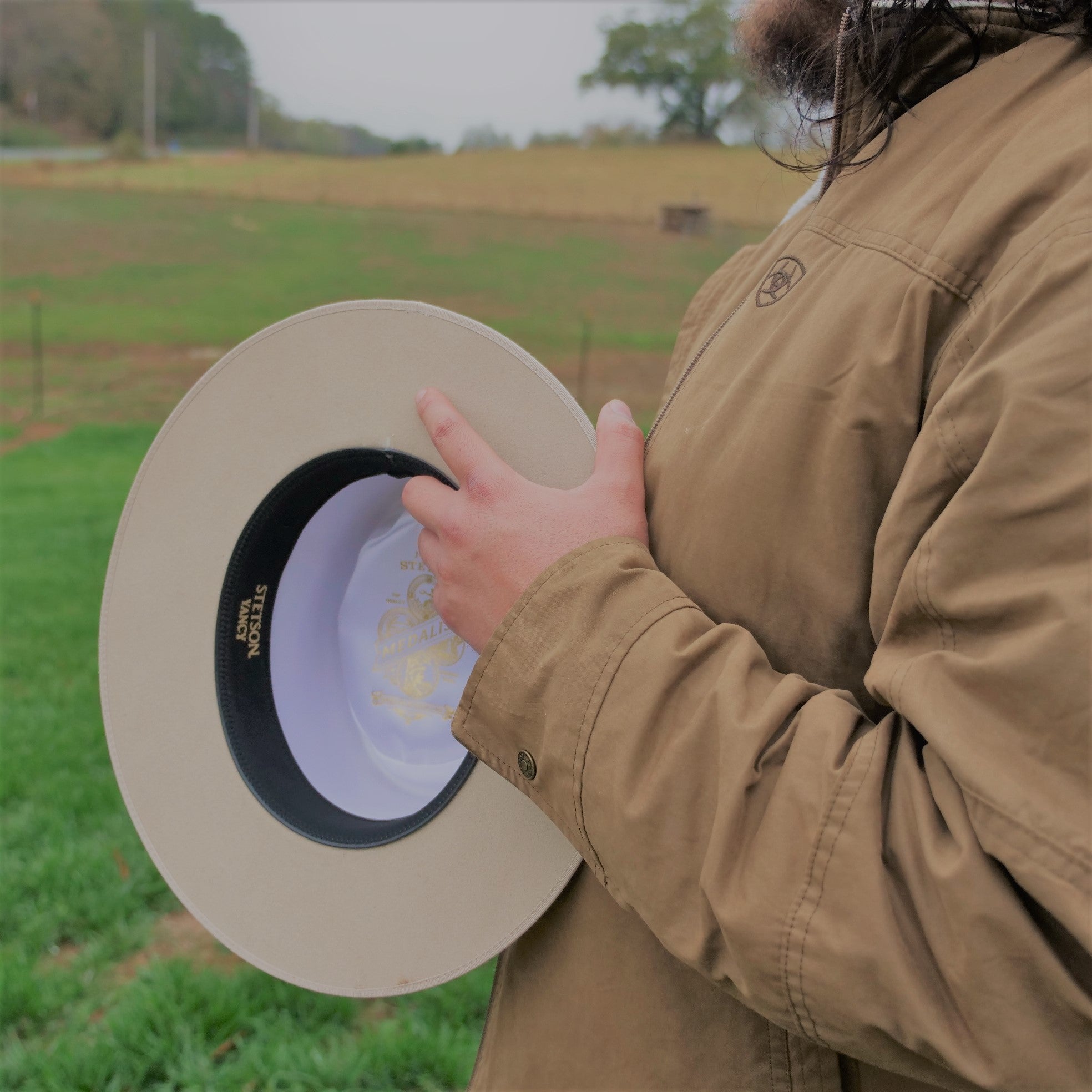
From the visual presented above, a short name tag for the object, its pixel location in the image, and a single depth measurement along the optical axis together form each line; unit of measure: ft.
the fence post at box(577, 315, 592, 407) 34.76
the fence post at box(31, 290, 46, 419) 33.55
